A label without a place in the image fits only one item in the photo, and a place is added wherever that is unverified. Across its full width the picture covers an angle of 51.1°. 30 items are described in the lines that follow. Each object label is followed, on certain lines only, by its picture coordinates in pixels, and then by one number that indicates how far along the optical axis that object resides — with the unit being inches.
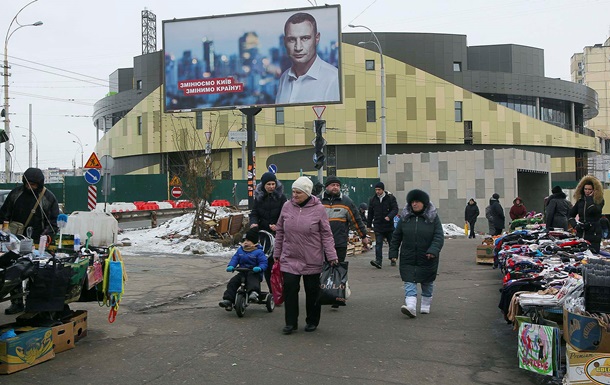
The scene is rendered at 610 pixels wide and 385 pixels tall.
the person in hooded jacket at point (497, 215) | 813.9
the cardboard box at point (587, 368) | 188.7
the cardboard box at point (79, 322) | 267.4
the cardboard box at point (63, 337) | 247.0
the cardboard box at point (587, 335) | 192.4
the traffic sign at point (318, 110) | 752.3
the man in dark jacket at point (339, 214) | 375.2
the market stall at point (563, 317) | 192.4
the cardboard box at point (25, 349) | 218.8
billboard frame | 828.6
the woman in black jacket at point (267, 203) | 371.2
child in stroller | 335.6
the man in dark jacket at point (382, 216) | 563.5
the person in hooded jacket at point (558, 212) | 502.0
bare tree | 773.3
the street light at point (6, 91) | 1406.3
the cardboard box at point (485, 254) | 584.1
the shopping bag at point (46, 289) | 234.4
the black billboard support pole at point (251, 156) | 823.1
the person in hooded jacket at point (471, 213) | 970.7
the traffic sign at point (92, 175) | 747.4
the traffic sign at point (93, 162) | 767.7
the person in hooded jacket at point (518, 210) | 809.4
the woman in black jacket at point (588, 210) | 400.8
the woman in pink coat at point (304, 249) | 289.7
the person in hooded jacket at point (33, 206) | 320.8
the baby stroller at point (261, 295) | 327.9
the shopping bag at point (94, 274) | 268.2
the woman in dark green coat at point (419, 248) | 330.6
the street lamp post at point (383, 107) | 1261.1
